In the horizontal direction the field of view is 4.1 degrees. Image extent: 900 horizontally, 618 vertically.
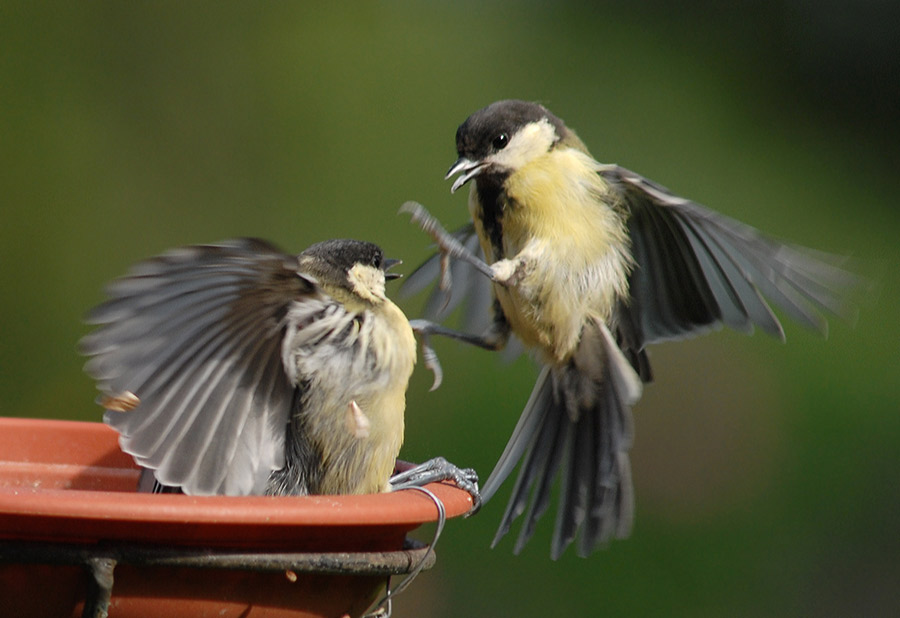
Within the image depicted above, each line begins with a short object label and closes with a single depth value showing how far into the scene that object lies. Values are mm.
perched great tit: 3253
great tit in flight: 3402
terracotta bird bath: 3221
